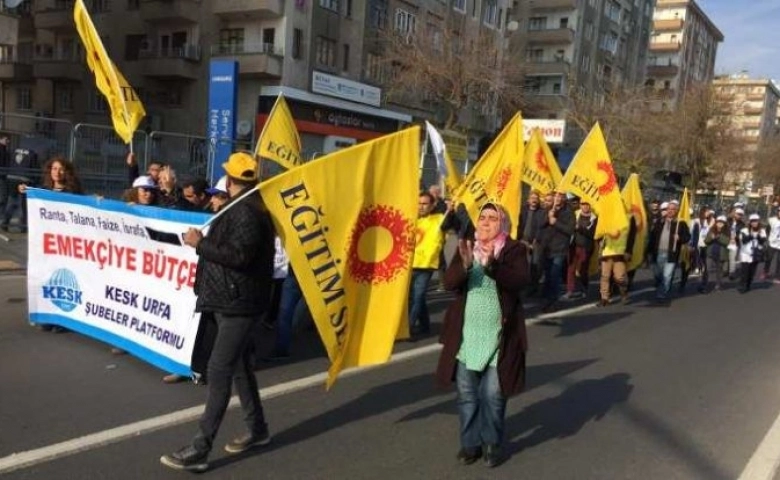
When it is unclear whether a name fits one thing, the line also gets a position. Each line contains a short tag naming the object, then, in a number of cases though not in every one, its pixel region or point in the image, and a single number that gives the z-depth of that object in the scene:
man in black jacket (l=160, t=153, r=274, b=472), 3.98
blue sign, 17.55
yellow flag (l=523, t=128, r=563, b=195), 10.94
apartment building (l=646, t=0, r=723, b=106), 78.75
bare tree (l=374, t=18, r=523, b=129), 28.97
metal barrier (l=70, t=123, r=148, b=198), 14.05
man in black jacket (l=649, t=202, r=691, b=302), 12.30
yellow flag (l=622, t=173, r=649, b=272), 12.38
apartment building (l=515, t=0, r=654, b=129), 52.16
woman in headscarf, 4.14
